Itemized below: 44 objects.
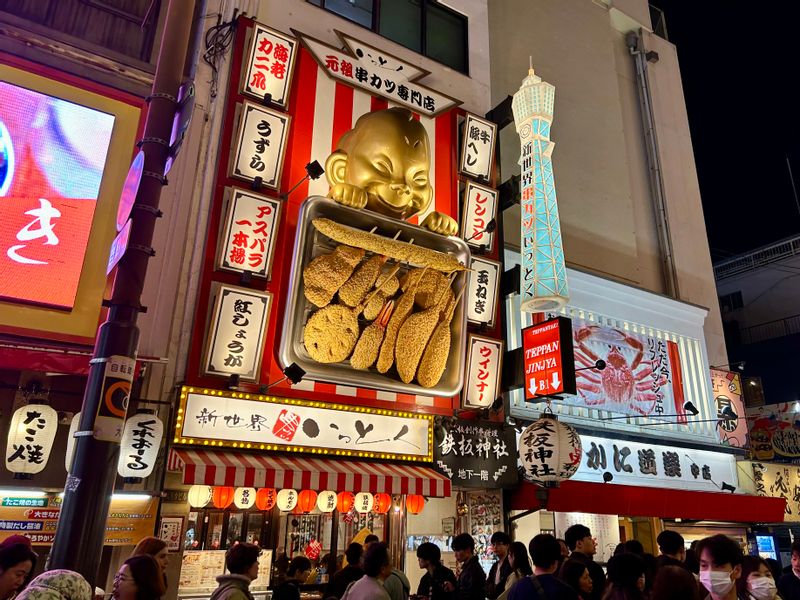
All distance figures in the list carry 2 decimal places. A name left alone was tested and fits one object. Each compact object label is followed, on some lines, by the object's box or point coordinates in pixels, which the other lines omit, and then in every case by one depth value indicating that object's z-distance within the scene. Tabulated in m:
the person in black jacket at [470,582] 7.35
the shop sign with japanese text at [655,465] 13.09
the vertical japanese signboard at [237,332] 8.89
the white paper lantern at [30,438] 7.27
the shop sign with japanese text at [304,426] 8.59
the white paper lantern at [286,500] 9.67
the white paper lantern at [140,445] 7.56
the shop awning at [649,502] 10.86
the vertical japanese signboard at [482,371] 11.36
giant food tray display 9.42
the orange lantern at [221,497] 8.95
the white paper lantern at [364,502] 10.16
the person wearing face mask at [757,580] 4.40
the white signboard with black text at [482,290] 11.84
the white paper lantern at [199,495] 8.79
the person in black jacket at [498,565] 7.25
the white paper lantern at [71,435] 6.69
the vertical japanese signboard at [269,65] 10.51
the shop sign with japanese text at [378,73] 11.77
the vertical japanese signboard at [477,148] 12.98
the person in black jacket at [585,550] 6.26
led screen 8.41
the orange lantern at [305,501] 9.84
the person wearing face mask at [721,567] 3.83
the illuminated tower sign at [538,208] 12.20
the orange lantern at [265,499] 9.31
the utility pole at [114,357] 3.99
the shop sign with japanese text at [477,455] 10.54
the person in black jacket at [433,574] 7.36
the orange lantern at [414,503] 10.31
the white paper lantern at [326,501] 9.98
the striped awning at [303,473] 8.04
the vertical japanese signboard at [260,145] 9.96
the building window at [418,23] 13.45
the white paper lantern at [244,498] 9.30
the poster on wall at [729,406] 15.81
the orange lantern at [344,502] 10.09
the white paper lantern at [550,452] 9.38
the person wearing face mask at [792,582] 5.71
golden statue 9.88
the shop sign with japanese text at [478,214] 12.34
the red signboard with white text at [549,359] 10.55
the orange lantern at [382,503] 10.46
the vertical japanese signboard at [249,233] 9.41
